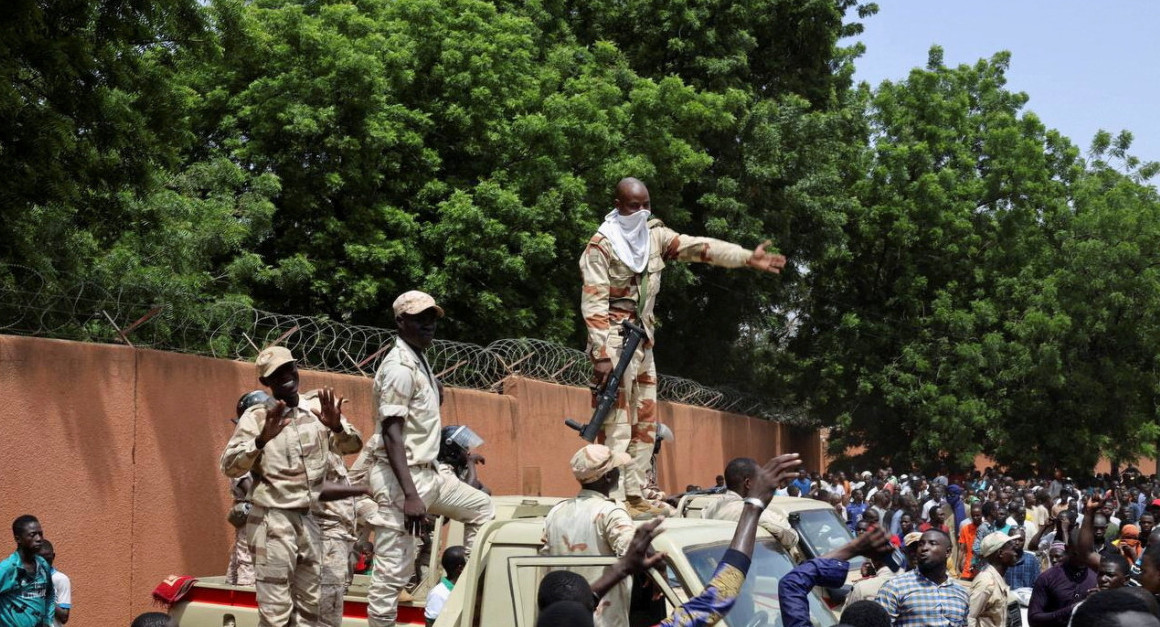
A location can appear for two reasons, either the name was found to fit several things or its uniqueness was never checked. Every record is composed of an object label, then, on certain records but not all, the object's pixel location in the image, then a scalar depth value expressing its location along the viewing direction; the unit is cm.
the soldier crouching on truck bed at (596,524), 502
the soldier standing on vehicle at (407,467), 629
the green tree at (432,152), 1867
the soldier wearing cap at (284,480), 652
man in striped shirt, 579
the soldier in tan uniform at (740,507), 596
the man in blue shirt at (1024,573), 1120
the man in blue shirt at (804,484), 2061
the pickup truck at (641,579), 506
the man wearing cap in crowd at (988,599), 732
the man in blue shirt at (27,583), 783
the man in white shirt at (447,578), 728
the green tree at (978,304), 3130
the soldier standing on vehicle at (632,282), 759
